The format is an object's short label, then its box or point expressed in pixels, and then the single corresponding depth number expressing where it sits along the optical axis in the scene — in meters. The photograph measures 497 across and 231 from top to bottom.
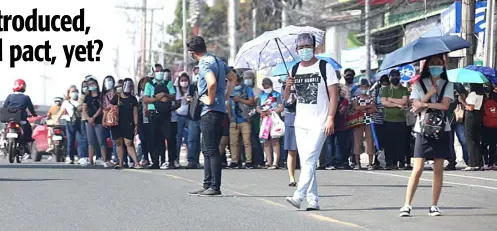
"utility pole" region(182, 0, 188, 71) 75.10
